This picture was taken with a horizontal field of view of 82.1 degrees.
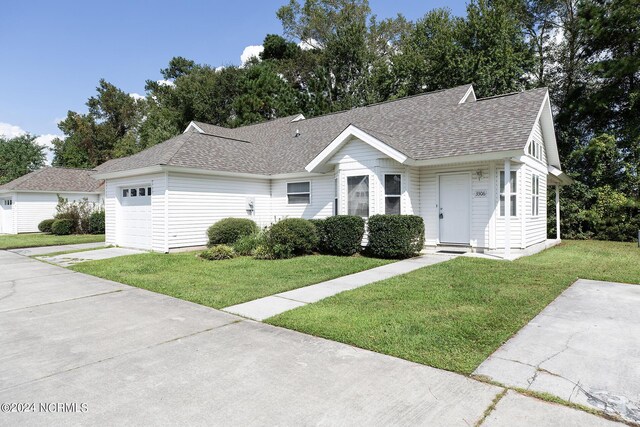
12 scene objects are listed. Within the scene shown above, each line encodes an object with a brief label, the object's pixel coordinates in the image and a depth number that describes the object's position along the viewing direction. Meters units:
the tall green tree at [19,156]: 41.84
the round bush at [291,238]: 11.41
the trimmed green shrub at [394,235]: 10.89
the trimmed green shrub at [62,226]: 21.53
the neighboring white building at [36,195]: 24.16
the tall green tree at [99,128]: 46.97
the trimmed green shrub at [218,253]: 11.41
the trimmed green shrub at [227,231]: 13.36
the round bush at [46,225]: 23.31
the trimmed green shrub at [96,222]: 22.58
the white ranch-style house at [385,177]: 11.37
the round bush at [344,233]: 11.67
